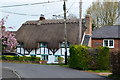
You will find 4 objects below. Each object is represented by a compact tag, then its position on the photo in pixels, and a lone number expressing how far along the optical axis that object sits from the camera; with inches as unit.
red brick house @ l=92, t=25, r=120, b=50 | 1604.3
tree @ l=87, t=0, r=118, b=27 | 1971.0
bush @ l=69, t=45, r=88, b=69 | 959.6
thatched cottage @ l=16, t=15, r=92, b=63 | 1668.3
